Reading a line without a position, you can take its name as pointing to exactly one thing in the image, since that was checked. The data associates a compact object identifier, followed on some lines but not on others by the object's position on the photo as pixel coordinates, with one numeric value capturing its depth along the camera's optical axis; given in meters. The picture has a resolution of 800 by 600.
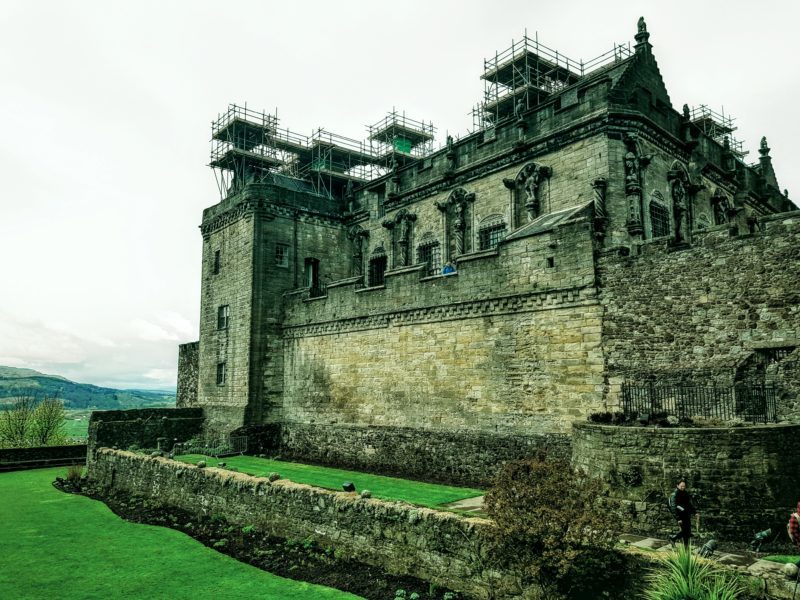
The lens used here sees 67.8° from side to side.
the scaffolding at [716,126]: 38.41
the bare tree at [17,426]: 49.34
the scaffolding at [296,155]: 36.94
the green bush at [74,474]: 24.30
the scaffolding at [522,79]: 32.38
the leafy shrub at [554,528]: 9.52
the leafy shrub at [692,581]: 8.20
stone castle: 15.22
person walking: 10.65
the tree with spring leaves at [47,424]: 50.62
